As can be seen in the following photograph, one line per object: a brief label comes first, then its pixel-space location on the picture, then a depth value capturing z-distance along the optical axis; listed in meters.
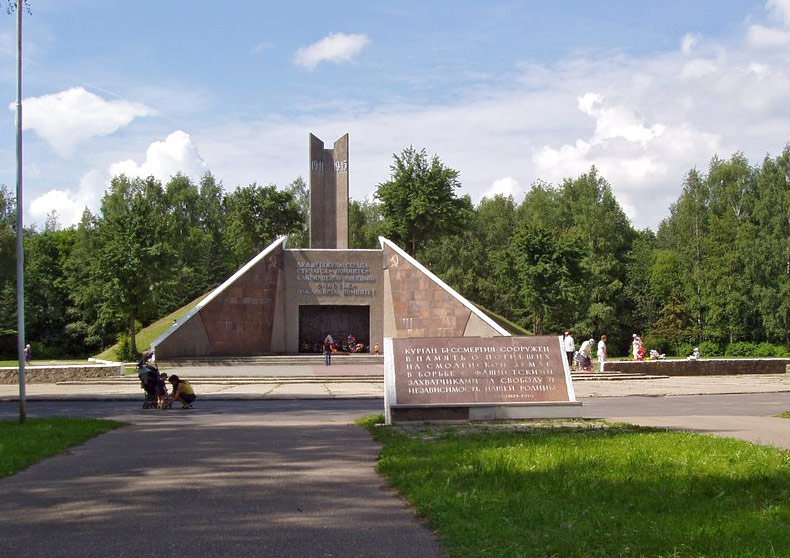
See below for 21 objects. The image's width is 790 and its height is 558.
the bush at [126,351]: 36.91
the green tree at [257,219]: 67.50
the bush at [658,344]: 58.19
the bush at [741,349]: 54.06
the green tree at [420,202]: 51.97
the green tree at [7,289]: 54.17
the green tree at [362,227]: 72.94
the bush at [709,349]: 56.66
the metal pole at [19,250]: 14.13
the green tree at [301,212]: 73.04
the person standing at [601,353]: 31.05
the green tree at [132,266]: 37.12
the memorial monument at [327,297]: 35.97
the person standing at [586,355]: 31.08
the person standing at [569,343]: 30.70
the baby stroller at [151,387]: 18.06
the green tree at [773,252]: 53.69
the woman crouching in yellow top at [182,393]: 17.78
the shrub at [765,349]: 51.94
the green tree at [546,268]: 44.59
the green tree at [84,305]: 56.66
